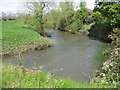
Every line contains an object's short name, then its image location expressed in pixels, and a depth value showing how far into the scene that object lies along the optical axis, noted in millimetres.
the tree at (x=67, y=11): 32522
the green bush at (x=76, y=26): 26703
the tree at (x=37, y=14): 17641
